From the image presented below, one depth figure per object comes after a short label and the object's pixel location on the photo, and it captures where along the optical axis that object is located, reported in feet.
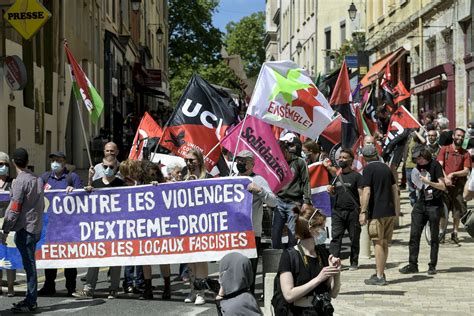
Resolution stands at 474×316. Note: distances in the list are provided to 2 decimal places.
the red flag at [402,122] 65.72
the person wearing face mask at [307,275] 23.88
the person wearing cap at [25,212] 36.50
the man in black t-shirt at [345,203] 44.80
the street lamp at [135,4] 150.41
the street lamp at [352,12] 138.41
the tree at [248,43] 392.27
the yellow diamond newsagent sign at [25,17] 70.64
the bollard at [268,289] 31.01
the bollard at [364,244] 50.67
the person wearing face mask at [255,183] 37.91
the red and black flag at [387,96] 75.31
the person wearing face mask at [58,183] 40.45
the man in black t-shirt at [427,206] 44.06
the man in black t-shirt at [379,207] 40.50
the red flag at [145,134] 59.82
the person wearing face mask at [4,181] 40.84
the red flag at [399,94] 80.59
